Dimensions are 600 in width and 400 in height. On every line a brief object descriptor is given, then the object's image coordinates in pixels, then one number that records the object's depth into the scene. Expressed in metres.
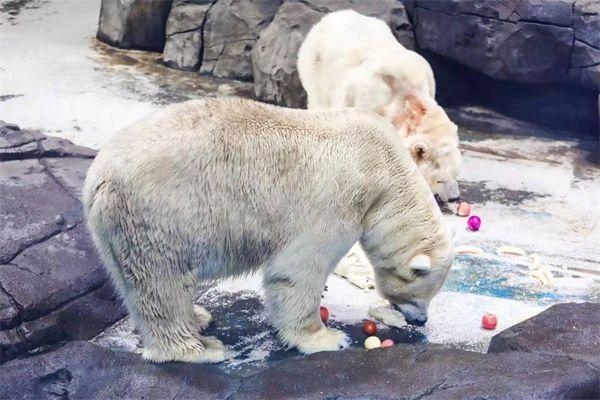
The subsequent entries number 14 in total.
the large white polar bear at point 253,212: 7.88
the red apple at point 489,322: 9.72
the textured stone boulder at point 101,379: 7.62
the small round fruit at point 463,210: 12.87
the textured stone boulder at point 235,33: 18.80
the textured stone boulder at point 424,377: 7.22
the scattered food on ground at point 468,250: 11.71
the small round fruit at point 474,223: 12.36
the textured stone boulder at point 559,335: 8.16
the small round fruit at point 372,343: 9.16
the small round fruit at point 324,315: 9.77
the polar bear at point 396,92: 11.91
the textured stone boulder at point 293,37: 16.67
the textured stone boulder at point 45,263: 8.91
